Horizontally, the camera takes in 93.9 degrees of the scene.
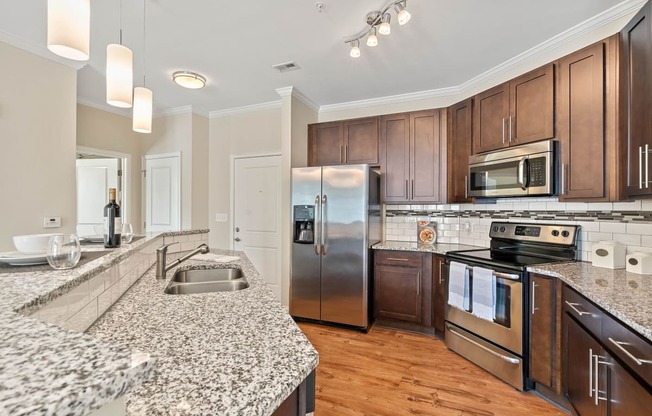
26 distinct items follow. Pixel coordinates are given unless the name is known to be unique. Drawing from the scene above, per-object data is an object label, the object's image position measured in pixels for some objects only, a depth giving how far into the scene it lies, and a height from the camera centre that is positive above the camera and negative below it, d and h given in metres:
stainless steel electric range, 2.14 -0.64
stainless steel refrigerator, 3.13 -0.34
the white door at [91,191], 4.02 +0.22
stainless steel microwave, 2.25 +0.32
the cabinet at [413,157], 3.28 +0.58
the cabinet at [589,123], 1.91 +0.59
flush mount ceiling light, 3.04 +1.31
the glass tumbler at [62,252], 1.03 -0.16
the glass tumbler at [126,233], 1.84 -0.16
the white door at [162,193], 4.19 +0.21
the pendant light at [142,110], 1.95 +0.64
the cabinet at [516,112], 2.30 +0.82
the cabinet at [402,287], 3.03 -0.79
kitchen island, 0.37 -0.39
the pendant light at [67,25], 1.11 +0.68
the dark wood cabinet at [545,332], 1.93 -0.80
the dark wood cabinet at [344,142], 3.58 +0.81
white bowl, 1.15 -0.14
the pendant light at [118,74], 1.54 +0.68
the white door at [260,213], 3.96 -0.06
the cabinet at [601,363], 1.15 -0.69
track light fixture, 1.87 +1.30
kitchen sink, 1.73 -0.47
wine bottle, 1.60 -0.09
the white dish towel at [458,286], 2.52 -0.65
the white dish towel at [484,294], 2.29 -0.65
